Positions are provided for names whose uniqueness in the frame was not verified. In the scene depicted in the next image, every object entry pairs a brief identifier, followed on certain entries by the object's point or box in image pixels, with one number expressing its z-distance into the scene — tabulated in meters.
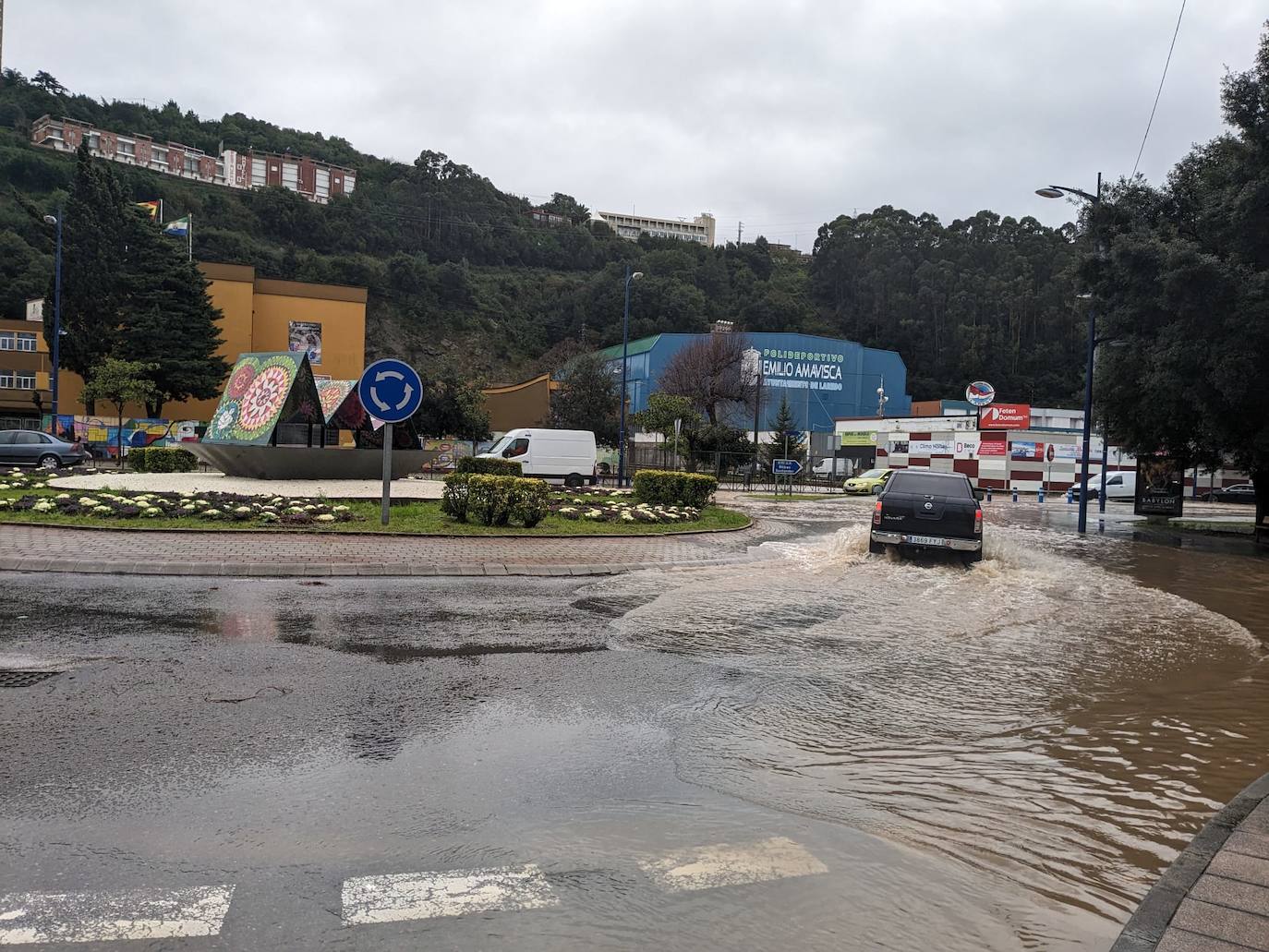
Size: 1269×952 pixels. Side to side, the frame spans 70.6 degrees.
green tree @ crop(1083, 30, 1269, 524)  18.62
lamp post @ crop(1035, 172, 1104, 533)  23.34
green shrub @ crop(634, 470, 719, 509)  20.94
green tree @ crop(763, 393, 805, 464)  49.47
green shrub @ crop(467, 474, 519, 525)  15.53
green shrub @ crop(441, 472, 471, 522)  15.80
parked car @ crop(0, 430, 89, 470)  31.69
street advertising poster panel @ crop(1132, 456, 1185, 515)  30.17
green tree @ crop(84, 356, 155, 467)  45.56
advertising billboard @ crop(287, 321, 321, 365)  63.67
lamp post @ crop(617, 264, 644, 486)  36.12
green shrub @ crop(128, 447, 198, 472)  25.38
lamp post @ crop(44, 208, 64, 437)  42.59
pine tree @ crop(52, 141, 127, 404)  49.88
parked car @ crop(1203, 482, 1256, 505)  49.91
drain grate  5.58
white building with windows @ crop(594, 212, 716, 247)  178.38
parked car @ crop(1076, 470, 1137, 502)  48.53
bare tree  57.16
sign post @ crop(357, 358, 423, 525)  13.78
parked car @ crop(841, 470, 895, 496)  43.72
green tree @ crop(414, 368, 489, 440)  54.97
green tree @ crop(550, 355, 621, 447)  55.97
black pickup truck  14.30
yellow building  60.31
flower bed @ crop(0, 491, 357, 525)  14.51
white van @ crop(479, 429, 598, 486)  32.25
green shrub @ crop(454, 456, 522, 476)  23.19
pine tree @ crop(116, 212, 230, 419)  50.47
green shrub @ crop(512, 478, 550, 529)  15.58
